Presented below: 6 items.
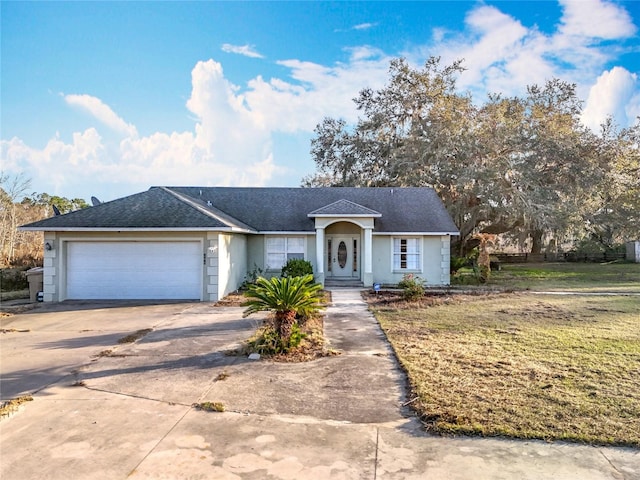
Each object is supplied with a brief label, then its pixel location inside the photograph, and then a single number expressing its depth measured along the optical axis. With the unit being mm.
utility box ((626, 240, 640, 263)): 31342
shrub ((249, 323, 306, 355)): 7133
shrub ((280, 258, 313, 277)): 15709
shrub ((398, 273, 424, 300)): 13008
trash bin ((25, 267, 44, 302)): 13812
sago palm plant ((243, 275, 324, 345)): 7395
